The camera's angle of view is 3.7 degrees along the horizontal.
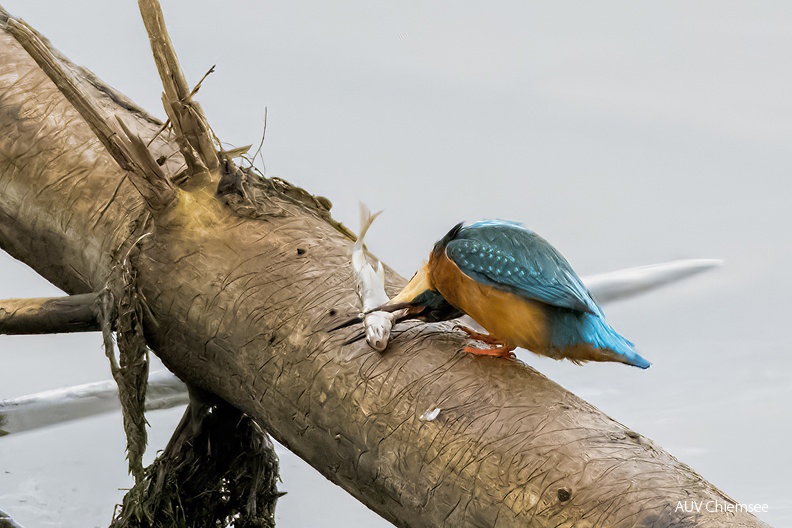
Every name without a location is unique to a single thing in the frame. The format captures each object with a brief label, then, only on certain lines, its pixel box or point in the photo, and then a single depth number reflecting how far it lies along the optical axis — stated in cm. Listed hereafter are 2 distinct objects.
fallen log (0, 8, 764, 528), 547
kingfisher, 549
